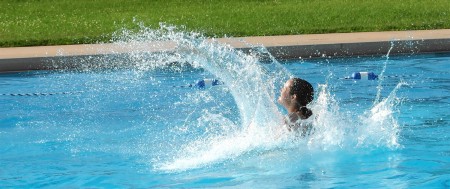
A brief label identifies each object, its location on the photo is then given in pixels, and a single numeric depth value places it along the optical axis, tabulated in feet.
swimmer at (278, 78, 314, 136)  41.50
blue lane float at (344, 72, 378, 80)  64.18
